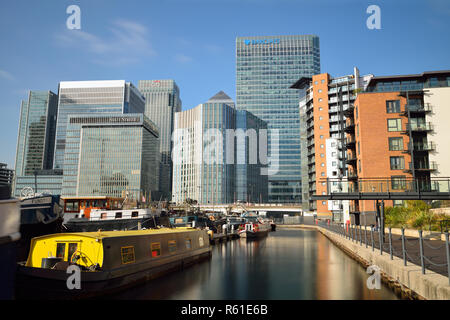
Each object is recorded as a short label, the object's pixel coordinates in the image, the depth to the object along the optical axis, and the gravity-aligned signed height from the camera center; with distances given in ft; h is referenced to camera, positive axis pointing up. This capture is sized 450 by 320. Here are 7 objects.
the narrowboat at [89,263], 41.75 -9.58
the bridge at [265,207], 415.23 -11.07
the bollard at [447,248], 33.50 -4.95
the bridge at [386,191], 94.48 +2.61
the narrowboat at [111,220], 119.44 -8.60
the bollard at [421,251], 39.07 -6.15
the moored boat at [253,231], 170.09 -17.66
